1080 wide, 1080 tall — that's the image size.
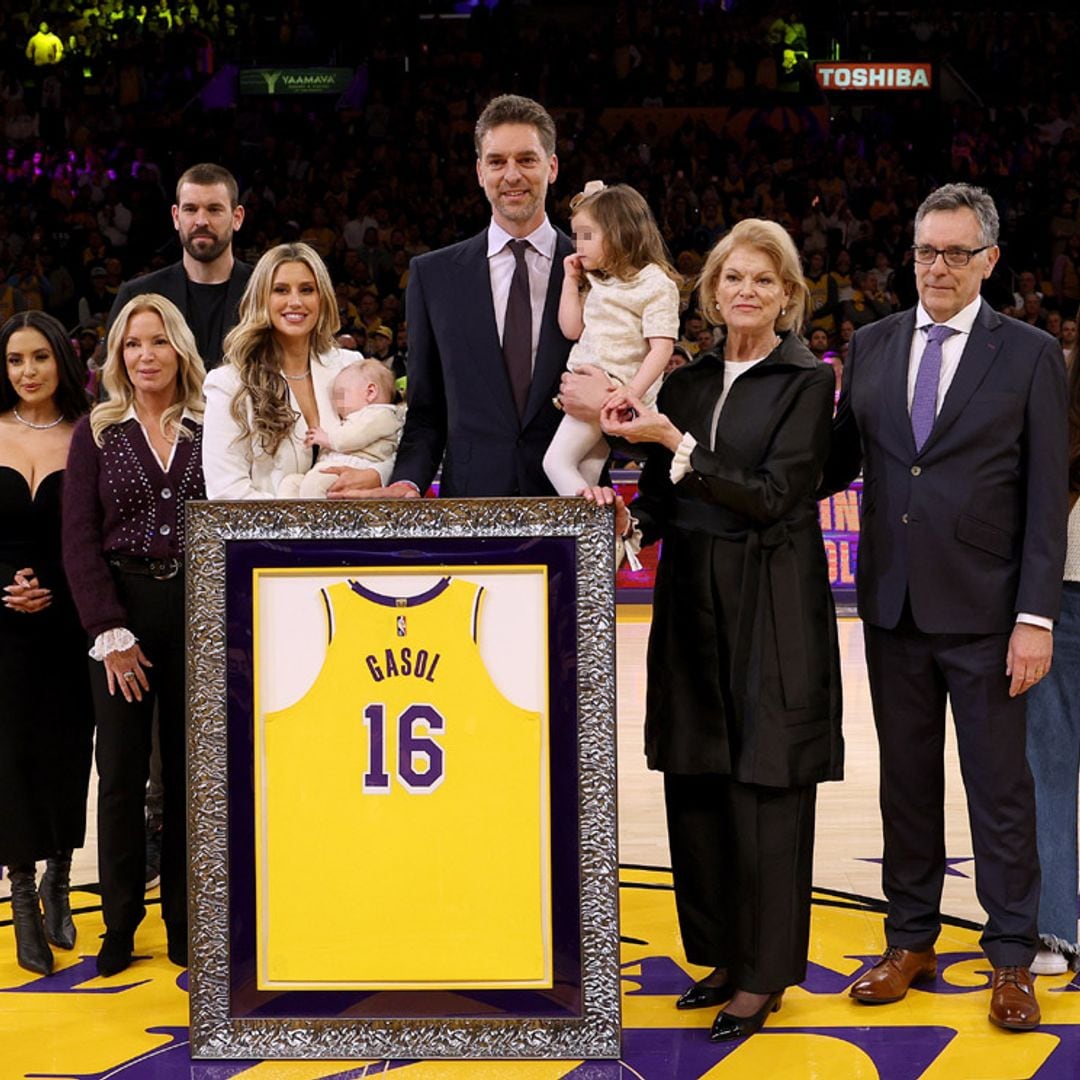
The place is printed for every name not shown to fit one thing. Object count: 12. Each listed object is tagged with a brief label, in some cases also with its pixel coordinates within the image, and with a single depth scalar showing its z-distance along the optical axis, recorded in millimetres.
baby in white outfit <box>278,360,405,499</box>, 3588
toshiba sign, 17703
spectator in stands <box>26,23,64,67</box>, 17578
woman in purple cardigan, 3848
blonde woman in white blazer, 3609
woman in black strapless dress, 4043
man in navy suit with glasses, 3520
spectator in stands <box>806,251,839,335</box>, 12338
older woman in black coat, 3424
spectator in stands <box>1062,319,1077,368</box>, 11586
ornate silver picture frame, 3295
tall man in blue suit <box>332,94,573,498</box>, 3602
